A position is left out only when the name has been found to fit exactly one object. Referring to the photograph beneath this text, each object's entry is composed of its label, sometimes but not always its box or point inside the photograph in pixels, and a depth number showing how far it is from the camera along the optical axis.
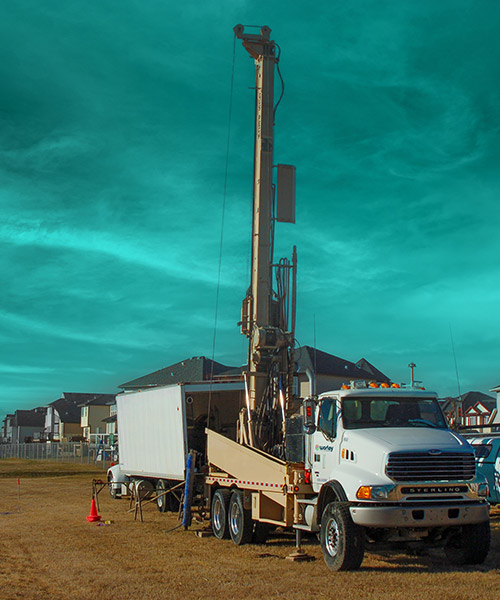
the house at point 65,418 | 106.00
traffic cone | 18.45
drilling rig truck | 10.77
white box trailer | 18.09
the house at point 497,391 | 38.72
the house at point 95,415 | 94.88
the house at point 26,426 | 124.69
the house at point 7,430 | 133.71
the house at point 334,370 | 53.12
